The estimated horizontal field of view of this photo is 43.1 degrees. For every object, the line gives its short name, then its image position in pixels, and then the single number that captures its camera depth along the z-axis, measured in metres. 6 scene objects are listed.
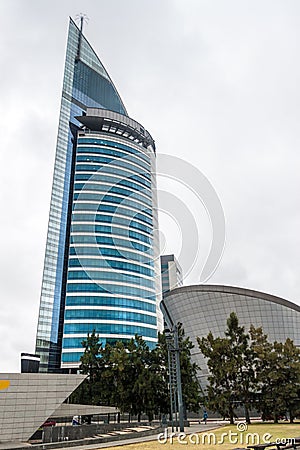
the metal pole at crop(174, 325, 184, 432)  25.44
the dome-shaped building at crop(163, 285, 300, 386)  58.94
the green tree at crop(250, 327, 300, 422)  31.03
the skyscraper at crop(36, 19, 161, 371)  82.75
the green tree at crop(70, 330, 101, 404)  39.02
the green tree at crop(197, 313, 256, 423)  32.97
